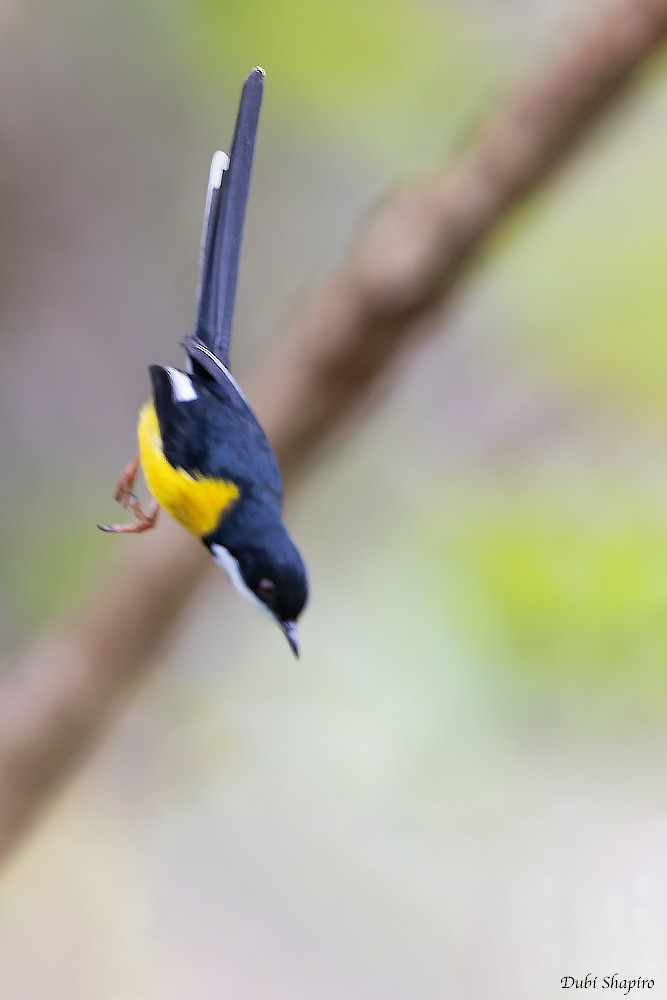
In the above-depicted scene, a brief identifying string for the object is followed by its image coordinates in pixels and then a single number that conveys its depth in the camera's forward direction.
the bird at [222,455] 4.64
